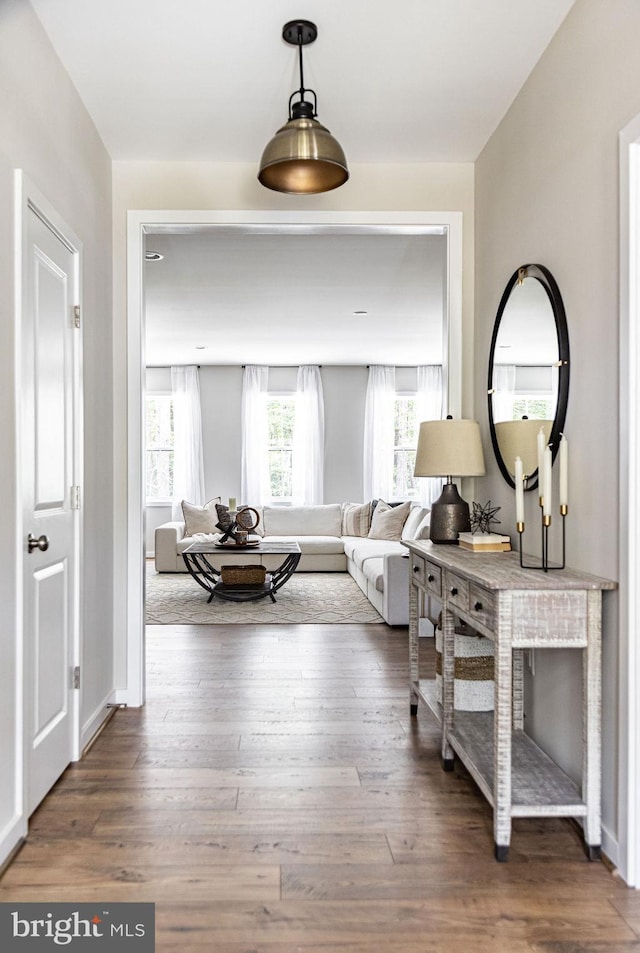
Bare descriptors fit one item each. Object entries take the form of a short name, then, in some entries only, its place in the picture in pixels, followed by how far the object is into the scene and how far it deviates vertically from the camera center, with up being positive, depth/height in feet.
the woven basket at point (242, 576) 22.31 -3.41
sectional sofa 23.15 -2.79
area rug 19.39 -4.13
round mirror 8.37 +1.24
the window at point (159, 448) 33.04 +0.84
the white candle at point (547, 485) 7.49 -0.20
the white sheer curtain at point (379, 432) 32.76 +1.55
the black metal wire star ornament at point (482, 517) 10.68 -0.77
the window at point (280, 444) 33.17 +1.02
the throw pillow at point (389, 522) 27.81 -2.20
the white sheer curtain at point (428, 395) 32.50 +3.23
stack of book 9.43 -1.02
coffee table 21.93 -3.25
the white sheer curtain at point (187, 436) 32.81 +1.38
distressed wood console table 6.88 -1.75
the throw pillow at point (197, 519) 29.14 -2.16
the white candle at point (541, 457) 7.57 +0.09
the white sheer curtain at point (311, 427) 32.71 +1.78
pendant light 8.16 +3.66
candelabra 7.39 -0.61
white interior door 7.84 -0.47
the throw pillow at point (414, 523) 22.38 -1.84
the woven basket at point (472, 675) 9.71 -2.84
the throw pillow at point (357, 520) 29.78 -2.25
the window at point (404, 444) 33.04 +1.01
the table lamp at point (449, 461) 10.28 +0.07
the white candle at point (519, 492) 7.72 -0.29
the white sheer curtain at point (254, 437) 32.76 +1.33
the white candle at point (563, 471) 7.39 -0.05
